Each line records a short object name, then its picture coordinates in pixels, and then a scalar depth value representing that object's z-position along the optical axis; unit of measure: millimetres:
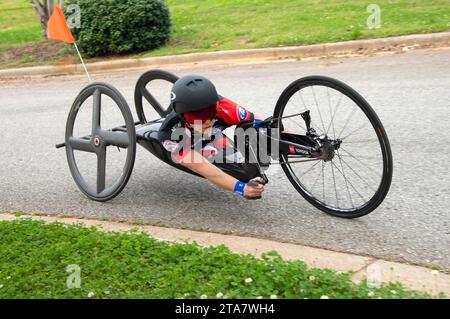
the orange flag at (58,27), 6984
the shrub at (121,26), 11812
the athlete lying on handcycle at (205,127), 4641
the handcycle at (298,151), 4551
